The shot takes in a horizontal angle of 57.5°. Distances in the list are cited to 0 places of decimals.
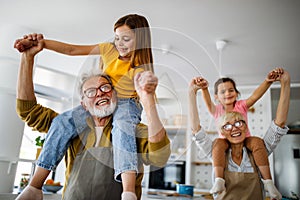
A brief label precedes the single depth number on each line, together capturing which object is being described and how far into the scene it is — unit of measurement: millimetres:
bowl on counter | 1616
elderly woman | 858
